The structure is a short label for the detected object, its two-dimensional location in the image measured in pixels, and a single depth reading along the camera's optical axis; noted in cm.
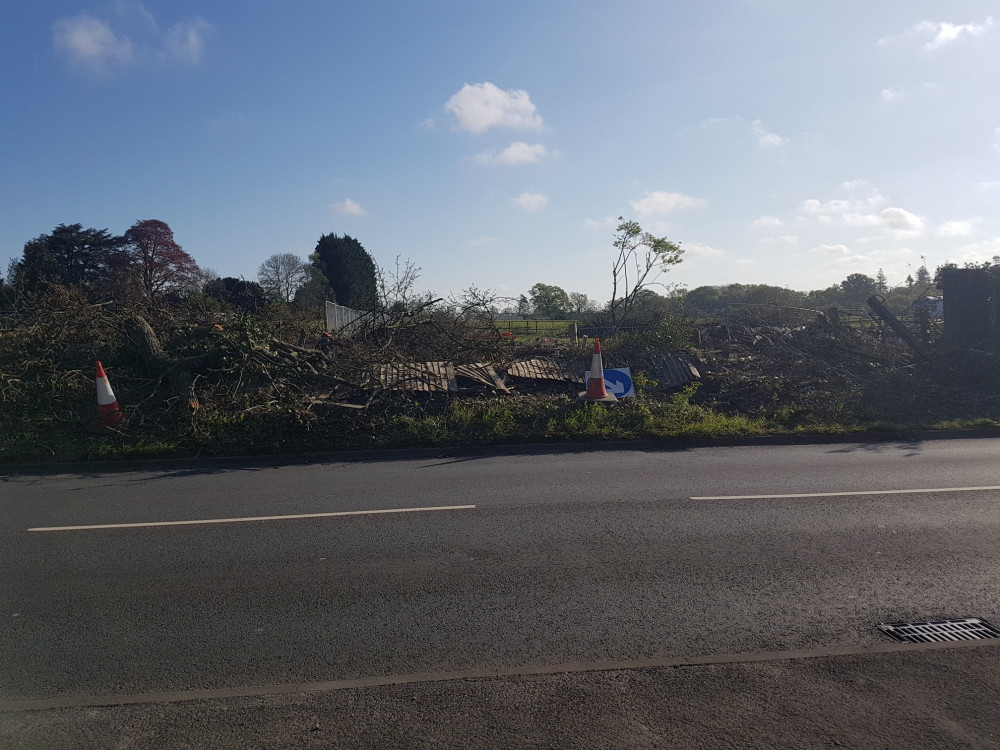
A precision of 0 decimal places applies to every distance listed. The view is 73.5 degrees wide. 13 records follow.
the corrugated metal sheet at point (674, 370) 1460
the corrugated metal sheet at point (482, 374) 1323
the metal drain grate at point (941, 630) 399
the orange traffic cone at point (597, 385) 1213
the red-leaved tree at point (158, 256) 4584
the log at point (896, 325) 1695
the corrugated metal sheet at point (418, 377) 1233
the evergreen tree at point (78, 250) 4116
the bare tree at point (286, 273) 5317
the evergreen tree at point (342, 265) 4252
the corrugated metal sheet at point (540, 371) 1410
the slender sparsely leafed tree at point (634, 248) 1940
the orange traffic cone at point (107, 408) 1080
